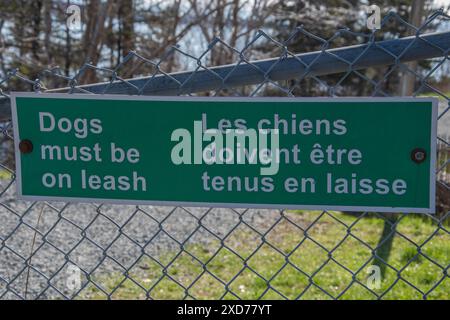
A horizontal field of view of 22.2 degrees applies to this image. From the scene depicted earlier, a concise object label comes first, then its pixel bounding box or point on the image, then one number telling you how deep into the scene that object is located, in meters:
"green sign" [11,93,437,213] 1.48
